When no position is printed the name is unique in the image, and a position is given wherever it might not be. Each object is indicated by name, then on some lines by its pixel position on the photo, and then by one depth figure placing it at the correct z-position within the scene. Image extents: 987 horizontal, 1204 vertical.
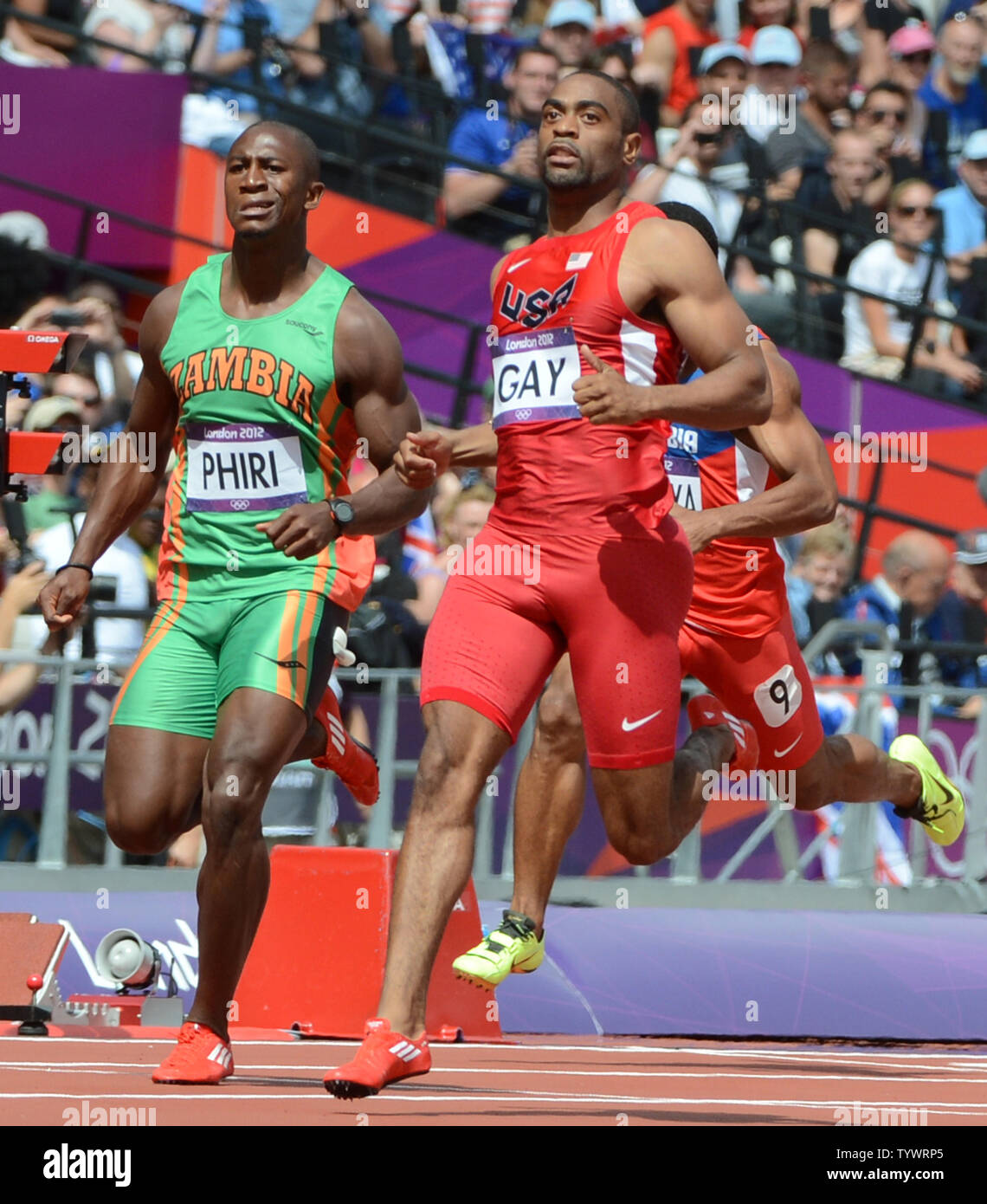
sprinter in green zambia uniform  6.26
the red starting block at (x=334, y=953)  8.66
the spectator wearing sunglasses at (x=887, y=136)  15.99
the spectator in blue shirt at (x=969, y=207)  16.30
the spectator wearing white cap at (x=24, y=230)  13.32
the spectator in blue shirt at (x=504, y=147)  15.01
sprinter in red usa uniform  5.88
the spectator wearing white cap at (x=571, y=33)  15.44
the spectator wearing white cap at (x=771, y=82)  15.83
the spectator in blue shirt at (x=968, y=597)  12.23
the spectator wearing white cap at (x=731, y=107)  15.46
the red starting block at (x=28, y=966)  8.30
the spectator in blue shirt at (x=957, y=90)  17.23
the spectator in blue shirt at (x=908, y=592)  12.18
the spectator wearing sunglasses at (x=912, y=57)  17.22
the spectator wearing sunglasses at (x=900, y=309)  15.26
